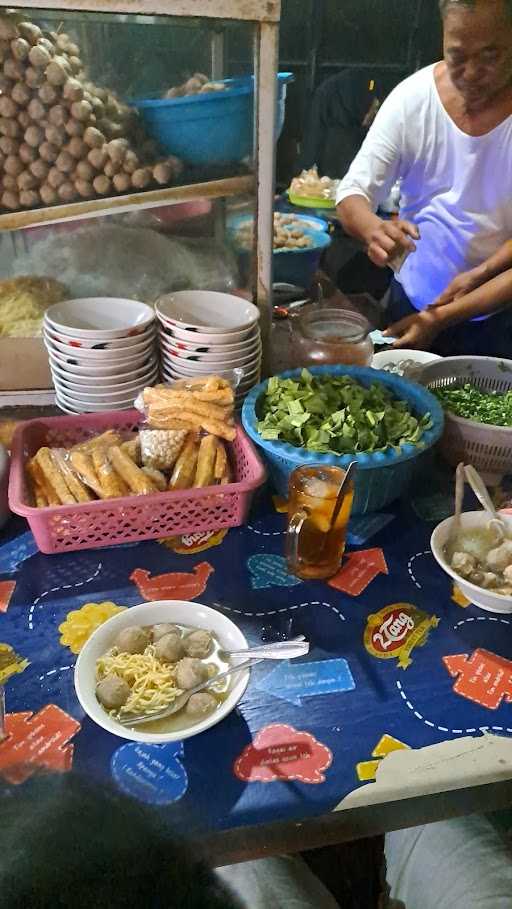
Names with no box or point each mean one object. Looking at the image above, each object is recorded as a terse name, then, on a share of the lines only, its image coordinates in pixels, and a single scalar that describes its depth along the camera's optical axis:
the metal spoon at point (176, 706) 0.82
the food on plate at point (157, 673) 0.84
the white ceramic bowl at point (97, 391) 1.40
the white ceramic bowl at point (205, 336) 1.38
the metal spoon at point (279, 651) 0.89
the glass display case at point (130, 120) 1.23
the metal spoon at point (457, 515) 1.10
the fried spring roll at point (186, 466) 1.19
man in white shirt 2.07
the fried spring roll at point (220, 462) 1.20
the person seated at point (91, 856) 0.46
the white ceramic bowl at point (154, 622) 0.80
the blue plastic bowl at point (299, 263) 2.65
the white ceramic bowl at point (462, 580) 0.99
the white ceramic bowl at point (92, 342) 1.35
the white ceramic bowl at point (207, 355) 1.40
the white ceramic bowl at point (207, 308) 1.48
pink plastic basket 1.10
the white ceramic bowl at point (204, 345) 1.39
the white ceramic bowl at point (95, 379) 1.39
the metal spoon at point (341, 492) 1.06
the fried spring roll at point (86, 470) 1.14
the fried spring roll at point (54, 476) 1.13
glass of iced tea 1.07
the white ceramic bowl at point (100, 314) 1.45
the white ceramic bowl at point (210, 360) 1.40
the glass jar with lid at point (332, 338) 1.50
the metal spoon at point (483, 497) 1.12
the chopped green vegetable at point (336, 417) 1.19
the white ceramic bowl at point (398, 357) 1.75
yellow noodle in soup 0.84
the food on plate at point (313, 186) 3.50
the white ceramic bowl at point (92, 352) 1.36
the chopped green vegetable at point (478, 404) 1.38
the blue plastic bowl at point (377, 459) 1.14
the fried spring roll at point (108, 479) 1.14
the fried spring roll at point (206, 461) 1.19
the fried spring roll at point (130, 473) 1.15
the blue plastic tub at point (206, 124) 1.32
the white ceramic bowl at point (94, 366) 1.37
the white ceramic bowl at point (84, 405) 1.42
